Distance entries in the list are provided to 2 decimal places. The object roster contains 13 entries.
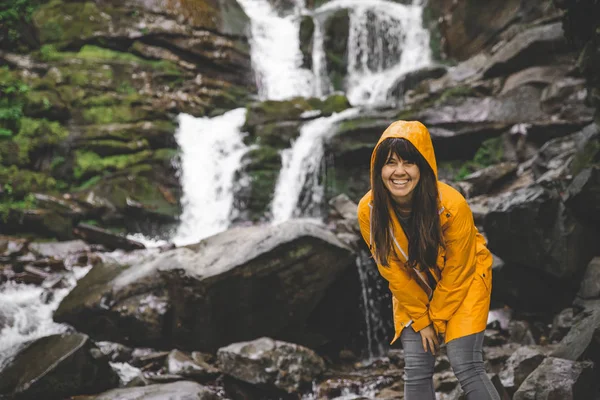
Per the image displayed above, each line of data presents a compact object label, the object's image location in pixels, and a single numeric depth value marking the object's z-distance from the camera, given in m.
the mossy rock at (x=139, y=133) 13.10
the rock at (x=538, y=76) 11.00
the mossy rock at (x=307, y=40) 19.69
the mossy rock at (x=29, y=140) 11.86
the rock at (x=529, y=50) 11.49
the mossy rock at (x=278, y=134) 12.82
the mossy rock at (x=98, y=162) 12.62
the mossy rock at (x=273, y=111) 13.64
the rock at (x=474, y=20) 14.62
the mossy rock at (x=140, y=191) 11.86
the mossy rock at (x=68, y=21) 15.88
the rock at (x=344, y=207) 9.06
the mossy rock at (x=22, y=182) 11.12
